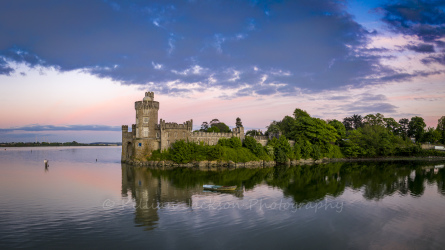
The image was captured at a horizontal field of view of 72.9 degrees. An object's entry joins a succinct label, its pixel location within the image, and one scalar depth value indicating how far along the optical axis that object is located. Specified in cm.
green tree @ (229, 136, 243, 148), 6253
